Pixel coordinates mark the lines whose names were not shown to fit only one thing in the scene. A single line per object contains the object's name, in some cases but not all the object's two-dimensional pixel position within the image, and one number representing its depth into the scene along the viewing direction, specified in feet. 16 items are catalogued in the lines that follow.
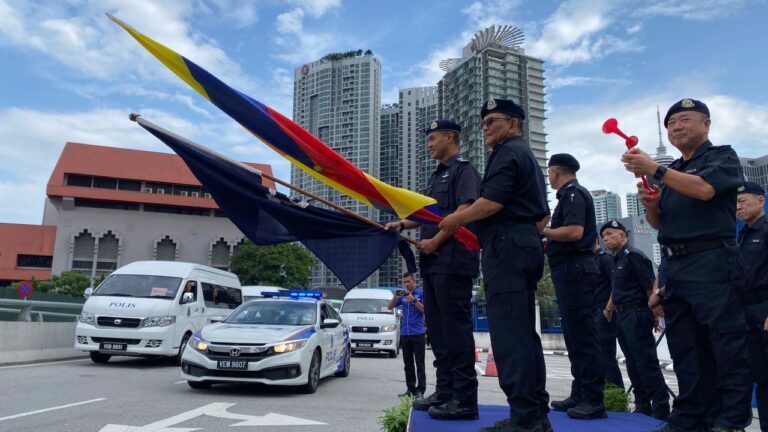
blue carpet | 12.39
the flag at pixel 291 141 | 16.53
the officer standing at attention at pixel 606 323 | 20.33
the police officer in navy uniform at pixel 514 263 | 11.19
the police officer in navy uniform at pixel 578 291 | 14.80
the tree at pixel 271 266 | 190.19
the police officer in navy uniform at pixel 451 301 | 13.65
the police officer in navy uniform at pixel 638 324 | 16.96
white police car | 25.85
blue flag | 17.53
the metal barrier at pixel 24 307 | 38.98
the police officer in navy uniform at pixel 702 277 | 11.30
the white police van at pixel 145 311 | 36.40
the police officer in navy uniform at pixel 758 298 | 15.66
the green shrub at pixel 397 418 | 14.07
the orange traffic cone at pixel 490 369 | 42.53
